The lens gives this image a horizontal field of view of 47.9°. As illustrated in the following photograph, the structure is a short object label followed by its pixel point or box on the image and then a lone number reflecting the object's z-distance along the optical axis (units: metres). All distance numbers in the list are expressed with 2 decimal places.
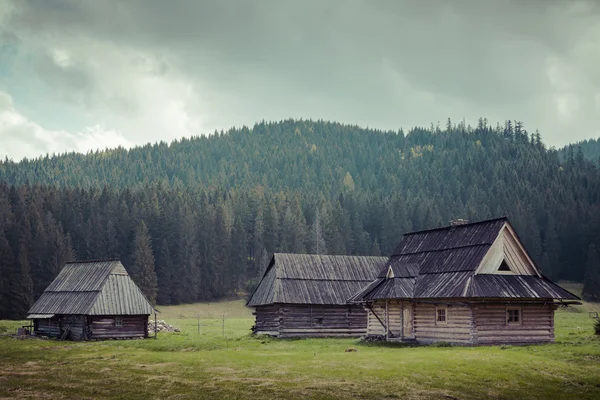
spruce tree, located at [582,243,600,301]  112.62
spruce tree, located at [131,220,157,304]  106.01
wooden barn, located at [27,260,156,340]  52.75
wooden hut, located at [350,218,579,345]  40.50
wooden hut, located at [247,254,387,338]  54.75
